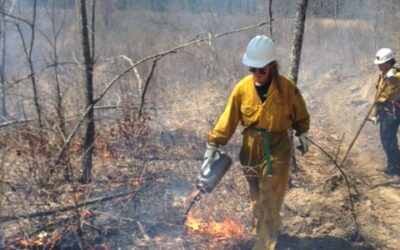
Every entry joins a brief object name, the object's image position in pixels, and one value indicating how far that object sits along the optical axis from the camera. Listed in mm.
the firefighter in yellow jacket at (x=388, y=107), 6590
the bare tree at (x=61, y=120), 4960
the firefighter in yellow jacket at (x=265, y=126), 3947
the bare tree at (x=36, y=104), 5016
